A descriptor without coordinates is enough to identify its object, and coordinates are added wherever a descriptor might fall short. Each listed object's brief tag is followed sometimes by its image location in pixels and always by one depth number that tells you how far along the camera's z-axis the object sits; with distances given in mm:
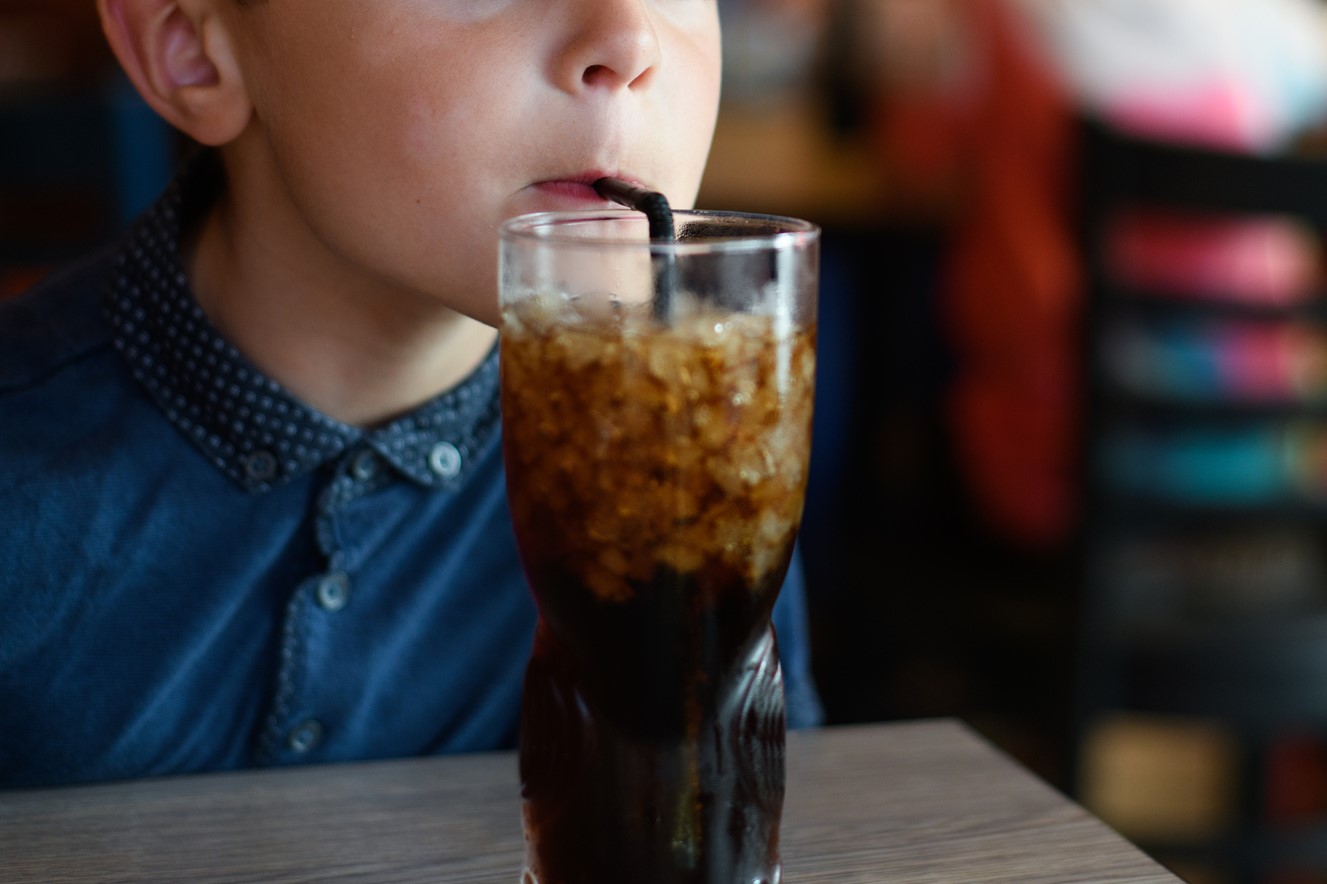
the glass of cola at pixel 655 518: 592
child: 858
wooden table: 681
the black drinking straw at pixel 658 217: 579
